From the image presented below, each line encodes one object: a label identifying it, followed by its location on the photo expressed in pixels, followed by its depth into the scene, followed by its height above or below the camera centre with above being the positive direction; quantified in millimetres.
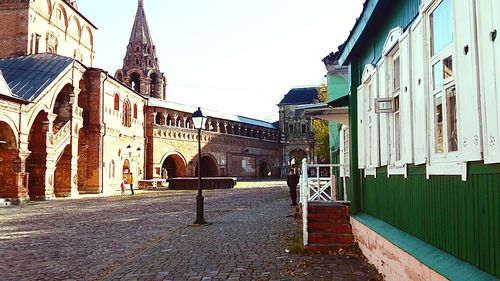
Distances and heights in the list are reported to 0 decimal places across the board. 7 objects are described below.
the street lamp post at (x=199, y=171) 12625 -15
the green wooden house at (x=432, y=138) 2982 +252
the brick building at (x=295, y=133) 62622 +4936
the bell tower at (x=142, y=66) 48312 +11112
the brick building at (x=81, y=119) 23102 +3663
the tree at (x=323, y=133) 32775 +2555
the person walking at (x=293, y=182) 16845 -466
